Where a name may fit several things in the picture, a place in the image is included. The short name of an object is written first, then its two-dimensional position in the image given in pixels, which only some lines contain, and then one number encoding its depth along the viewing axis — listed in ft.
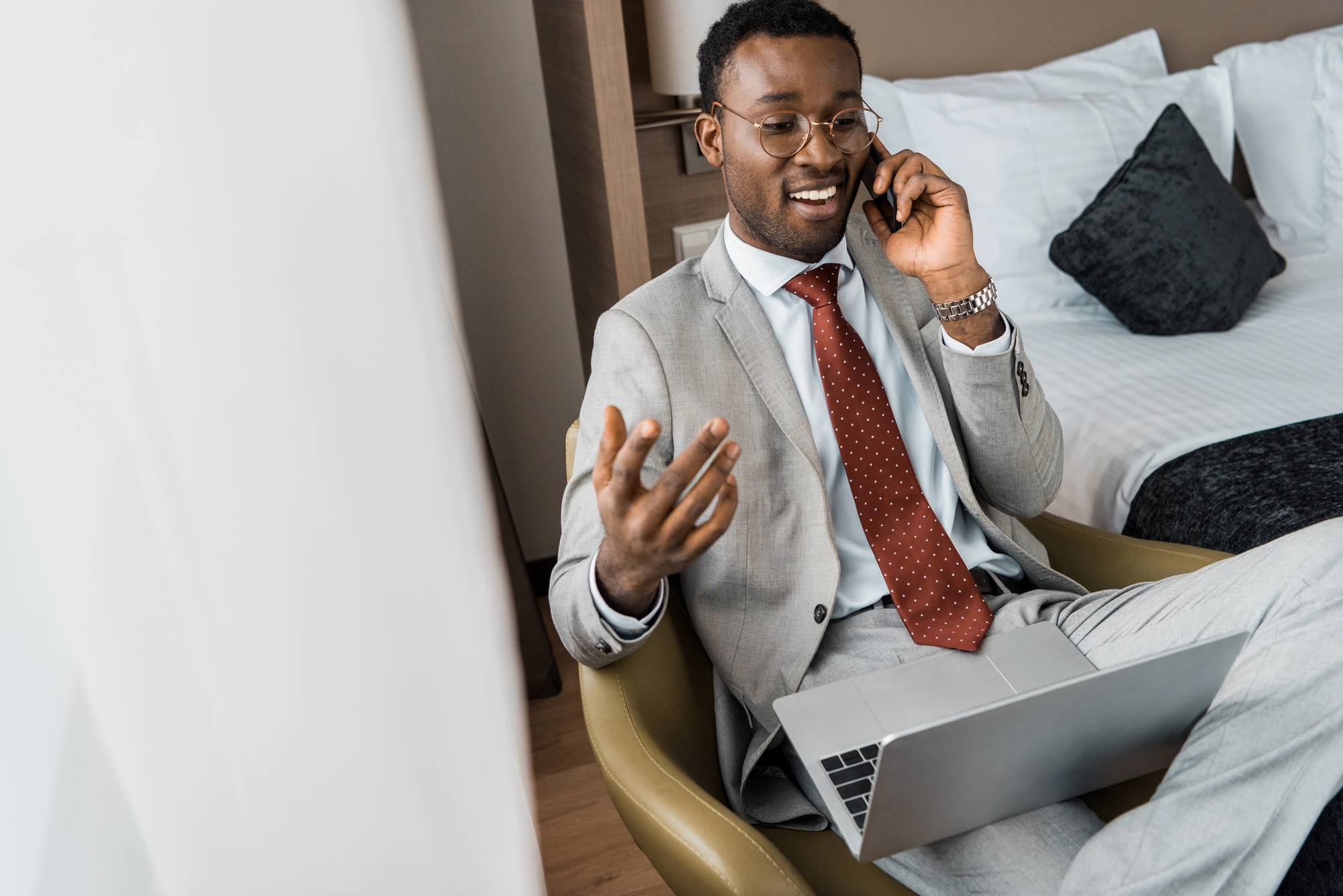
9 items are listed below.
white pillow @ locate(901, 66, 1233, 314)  6.70
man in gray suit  3.52
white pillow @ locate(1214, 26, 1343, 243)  7.55
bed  4.92
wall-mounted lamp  5.80
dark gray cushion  6.37
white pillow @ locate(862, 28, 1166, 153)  6.95
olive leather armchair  3.00
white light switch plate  6.95
